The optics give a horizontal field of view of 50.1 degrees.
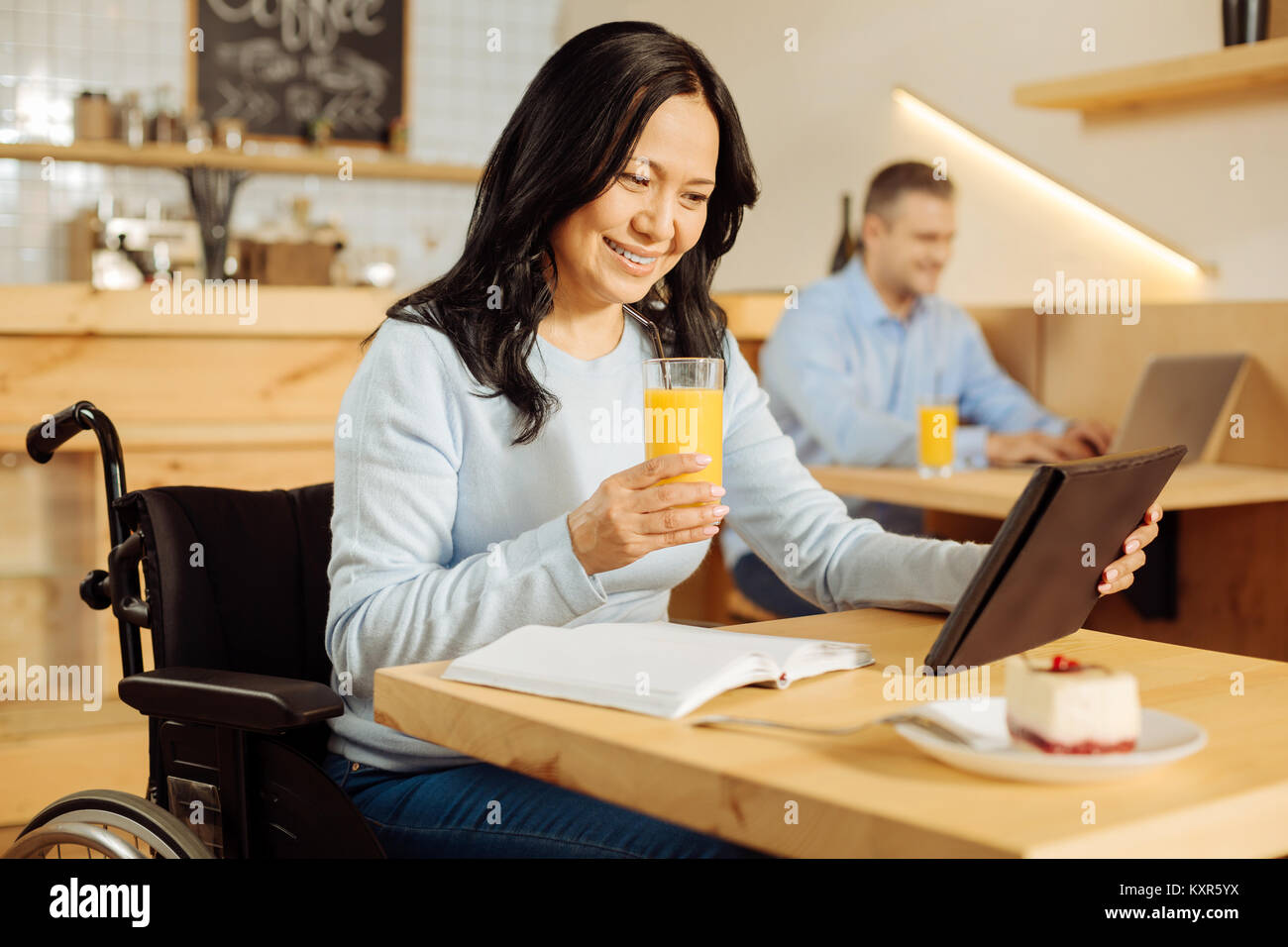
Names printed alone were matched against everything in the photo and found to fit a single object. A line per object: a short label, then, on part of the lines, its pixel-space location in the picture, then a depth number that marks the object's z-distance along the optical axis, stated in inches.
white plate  30.7
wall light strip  130.7
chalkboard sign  211.3
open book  37.7
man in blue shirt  112.3
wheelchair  45.1
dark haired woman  45.6
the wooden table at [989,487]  92.1
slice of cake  31.7
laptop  111.1
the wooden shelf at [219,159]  192.1
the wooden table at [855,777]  29.0
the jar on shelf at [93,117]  194.5
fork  33.4
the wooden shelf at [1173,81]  114.1
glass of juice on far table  107.2
